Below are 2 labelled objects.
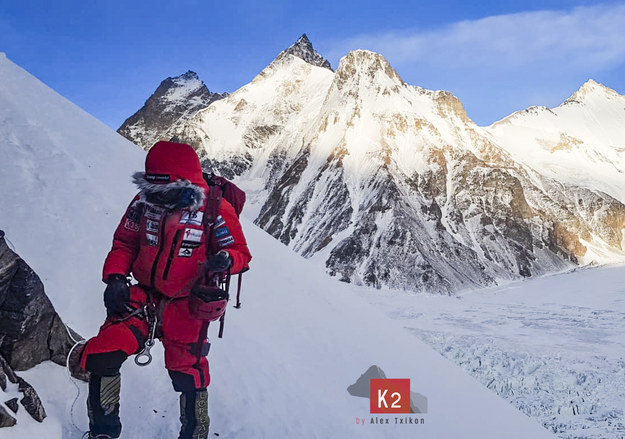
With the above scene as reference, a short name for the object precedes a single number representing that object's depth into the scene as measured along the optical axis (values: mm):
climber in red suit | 3736
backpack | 4016
